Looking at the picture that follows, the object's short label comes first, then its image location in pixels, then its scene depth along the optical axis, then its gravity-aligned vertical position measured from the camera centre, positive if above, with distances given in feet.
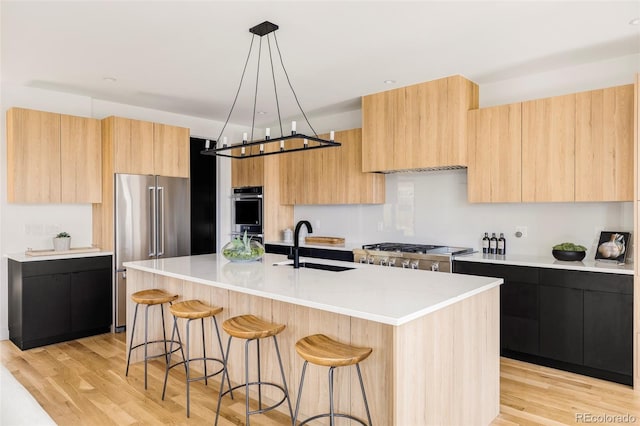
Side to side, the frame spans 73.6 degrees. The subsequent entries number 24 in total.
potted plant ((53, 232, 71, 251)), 14.89 -1.16
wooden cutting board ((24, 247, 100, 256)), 14.15 -1.46
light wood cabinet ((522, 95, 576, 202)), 11.95 +1.69
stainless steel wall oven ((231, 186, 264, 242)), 20.27 -0.13
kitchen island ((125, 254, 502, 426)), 6.73 -2.28
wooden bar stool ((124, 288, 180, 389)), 11.07 -2.39
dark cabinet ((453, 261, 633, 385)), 10.77 -3.00
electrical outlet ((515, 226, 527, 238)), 13.82 -0.79
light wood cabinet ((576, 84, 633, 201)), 11.03 +1.68
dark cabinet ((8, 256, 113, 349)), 13.58 -3.04
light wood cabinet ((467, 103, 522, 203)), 12.91 +1.67
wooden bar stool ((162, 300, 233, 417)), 9.59 -2.36
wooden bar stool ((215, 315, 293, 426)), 8.26 -2.41
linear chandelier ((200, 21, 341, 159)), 9.84 +4.21
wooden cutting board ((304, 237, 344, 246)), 18.48 -1.43
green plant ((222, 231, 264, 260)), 11.30 -1.12
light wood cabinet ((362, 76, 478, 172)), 13.67 +2.83
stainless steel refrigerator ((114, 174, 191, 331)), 15.71 -0.49
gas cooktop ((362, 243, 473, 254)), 14.34 -1.43
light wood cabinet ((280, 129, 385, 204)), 17.16 +1.33
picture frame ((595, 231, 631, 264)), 11.68 -1.09
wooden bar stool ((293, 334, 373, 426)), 6.87 -2.44
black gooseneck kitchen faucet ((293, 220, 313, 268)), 10.48 -1.08
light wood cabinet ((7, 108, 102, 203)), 14.07 +1.77
